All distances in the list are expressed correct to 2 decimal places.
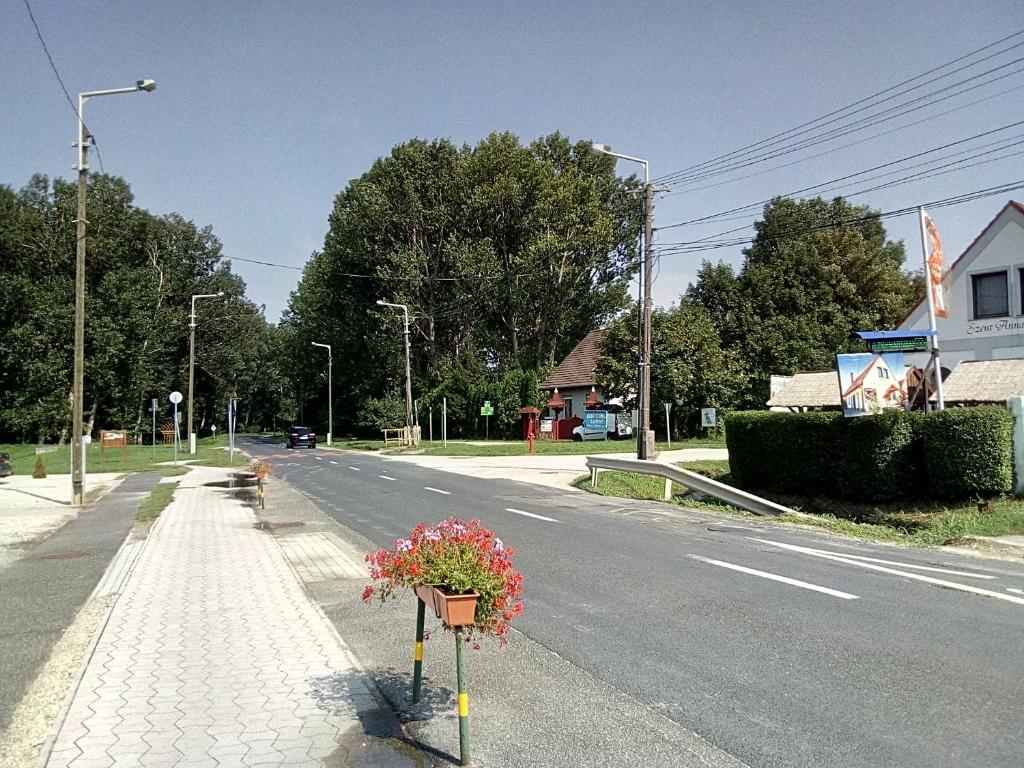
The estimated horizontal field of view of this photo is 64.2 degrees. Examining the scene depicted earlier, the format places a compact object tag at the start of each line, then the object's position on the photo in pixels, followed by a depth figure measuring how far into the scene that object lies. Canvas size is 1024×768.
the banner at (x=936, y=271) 16.59
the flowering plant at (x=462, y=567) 4.33
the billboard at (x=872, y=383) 16.08
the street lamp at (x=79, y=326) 18.67
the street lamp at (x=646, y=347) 22.66
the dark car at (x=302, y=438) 56.50
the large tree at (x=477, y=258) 56.00
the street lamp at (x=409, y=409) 46.88
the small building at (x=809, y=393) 32.00
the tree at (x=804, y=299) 53.59
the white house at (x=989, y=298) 27.69
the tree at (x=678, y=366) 44.75
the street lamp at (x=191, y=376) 42.02
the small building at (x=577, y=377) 55.09
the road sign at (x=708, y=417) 40.76
